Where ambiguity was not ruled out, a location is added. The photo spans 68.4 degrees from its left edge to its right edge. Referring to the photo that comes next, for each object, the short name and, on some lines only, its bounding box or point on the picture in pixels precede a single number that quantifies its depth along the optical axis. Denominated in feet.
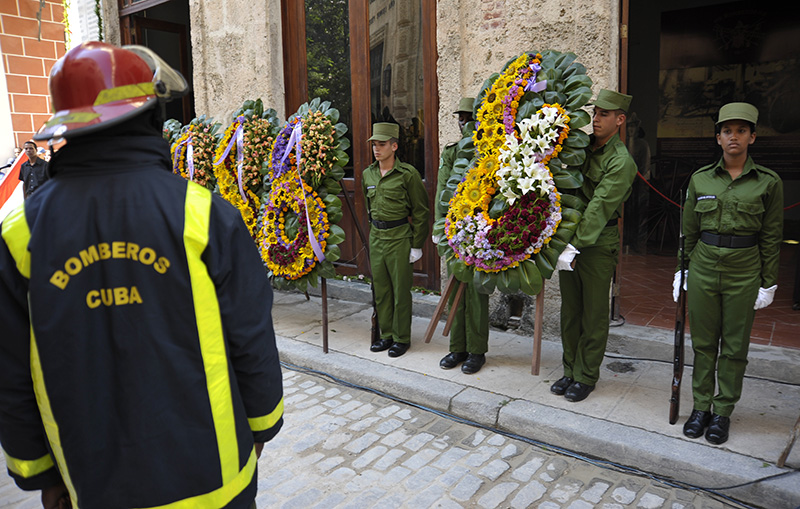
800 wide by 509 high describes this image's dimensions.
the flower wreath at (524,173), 13.15
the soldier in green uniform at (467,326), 15.79
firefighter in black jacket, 5.23
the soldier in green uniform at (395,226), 17.34
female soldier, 11.43
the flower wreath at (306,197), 17.75
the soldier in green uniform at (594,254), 13.03
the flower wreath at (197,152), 21.99
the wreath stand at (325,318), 17.90
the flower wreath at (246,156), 19.86
